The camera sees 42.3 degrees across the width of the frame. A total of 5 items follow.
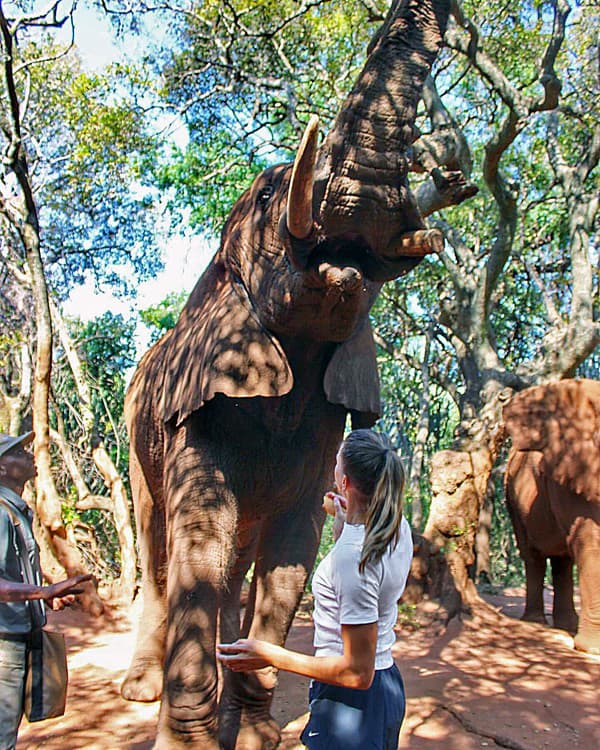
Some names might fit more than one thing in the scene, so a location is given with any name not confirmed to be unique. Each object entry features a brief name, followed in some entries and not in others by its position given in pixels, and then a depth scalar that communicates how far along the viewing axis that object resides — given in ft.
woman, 6.74
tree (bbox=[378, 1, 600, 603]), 27.84
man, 8.99
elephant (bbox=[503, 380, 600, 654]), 22.45
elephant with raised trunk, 10.03
